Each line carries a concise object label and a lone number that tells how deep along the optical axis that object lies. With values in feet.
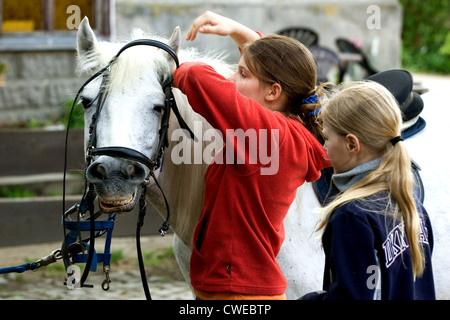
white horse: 14.33
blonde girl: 11.28
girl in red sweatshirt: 13.12
